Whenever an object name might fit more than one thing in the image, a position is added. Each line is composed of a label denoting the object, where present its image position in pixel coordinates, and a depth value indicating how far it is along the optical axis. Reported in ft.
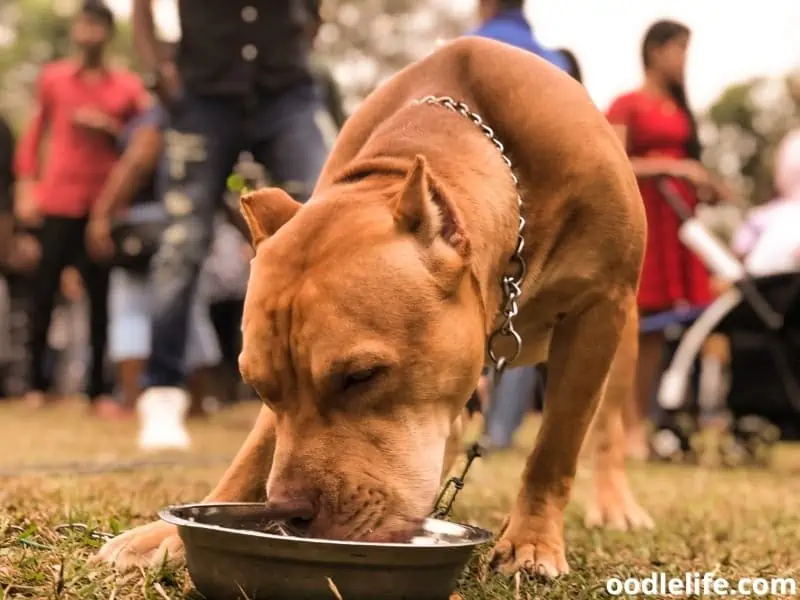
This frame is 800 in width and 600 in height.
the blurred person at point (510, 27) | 15.78
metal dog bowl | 5.74
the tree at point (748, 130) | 118.82
